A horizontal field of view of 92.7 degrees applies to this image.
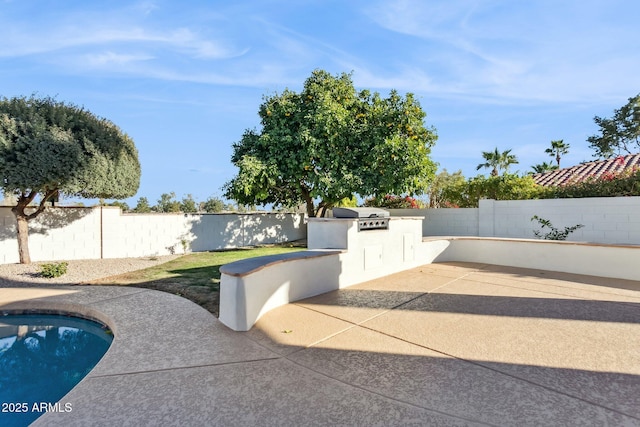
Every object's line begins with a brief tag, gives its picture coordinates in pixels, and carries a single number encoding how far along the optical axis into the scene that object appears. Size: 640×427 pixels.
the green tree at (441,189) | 14.67
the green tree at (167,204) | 18.56
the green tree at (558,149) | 23.19
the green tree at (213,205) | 20.97
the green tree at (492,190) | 11.38
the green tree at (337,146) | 10.64
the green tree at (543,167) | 22.83
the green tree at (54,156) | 7.06
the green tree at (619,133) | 18.14
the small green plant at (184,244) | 11.51
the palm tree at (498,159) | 23.00
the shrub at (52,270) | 6.98
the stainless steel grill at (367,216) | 5.32
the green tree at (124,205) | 15.71
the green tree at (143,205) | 17.59
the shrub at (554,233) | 8.52
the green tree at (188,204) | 19.48
